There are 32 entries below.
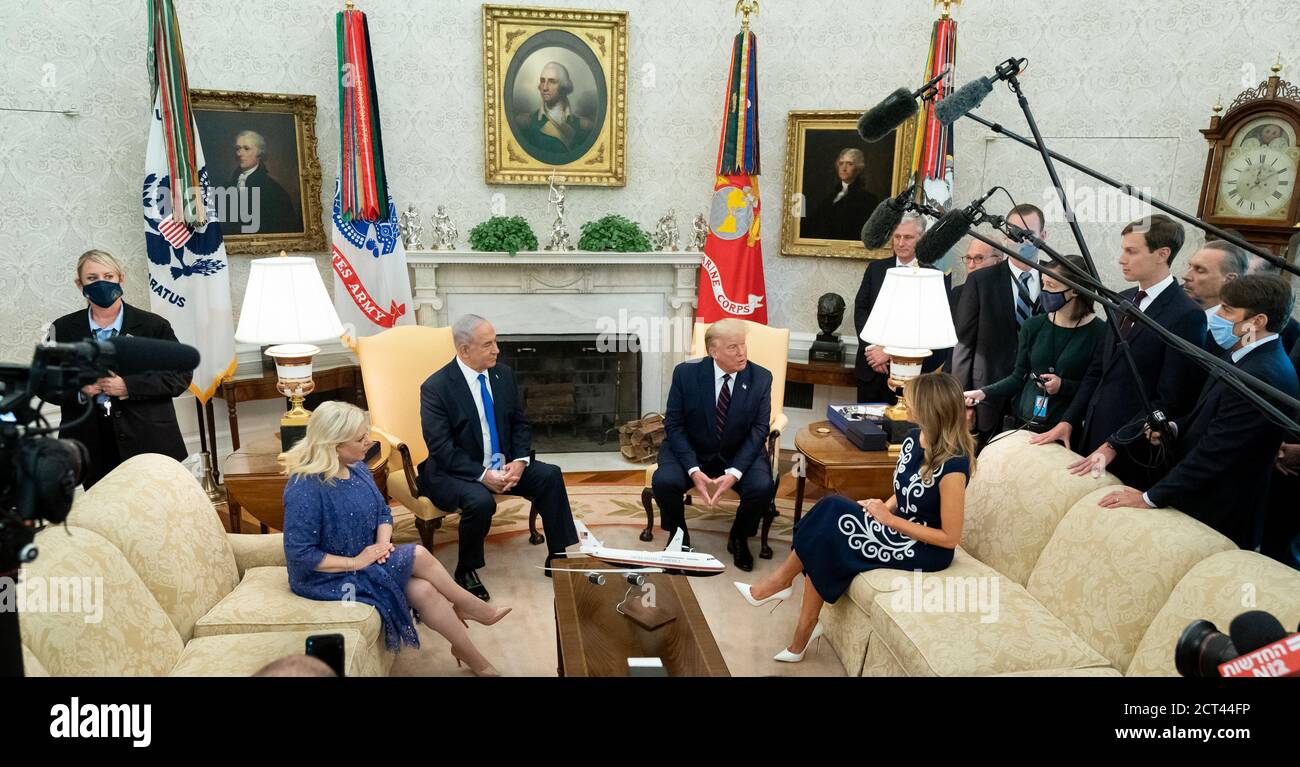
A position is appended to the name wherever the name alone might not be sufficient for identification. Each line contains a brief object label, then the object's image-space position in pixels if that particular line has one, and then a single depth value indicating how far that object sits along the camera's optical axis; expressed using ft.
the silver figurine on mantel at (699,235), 22.47
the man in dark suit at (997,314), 16.16
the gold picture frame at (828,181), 21.33
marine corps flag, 20.63
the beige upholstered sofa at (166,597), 8.08
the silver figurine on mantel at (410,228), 20.83
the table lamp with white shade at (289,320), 13.75
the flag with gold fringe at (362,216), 18.95
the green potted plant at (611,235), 21.49
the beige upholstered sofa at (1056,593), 8.79
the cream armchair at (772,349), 18.04
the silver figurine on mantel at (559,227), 21.56
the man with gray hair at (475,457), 14.43
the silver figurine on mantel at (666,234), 22.12
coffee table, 9.48
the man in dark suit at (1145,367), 11.31
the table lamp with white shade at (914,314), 13.99
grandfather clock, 16.14
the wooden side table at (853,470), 14.35
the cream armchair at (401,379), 15.94
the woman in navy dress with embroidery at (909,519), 11.09
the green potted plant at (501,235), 20.72
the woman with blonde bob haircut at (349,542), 10.39
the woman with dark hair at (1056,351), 13.70
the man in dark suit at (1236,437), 9.65
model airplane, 11.02
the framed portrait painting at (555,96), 20.81
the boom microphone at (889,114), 7.96
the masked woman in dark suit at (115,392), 12.78
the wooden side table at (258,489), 13.47
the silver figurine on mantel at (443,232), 20.88
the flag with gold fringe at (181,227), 16.96
